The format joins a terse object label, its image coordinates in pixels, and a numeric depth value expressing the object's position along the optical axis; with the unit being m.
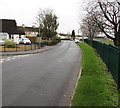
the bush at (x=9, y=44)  31.53
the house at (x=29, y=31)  84.76
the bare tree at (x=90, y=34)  50.42
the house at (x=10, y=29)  53.66
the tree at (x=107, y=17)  16.61
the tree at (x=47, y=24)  47.69
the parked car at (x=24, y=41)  46.08
